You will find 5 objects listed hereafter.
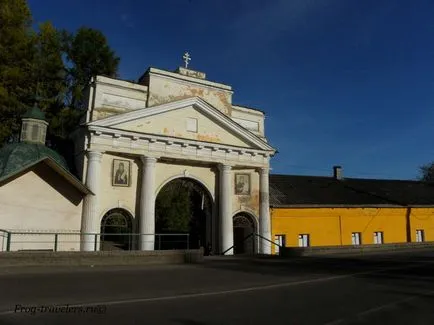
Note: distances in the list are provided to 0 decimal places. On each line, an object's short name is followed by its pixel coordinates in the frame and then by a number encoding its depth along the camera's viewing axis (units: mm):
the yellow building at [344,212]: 28188
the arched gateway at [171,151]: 19891
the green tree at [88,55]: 32375
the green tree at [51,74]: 27859
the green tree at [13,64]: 23703
